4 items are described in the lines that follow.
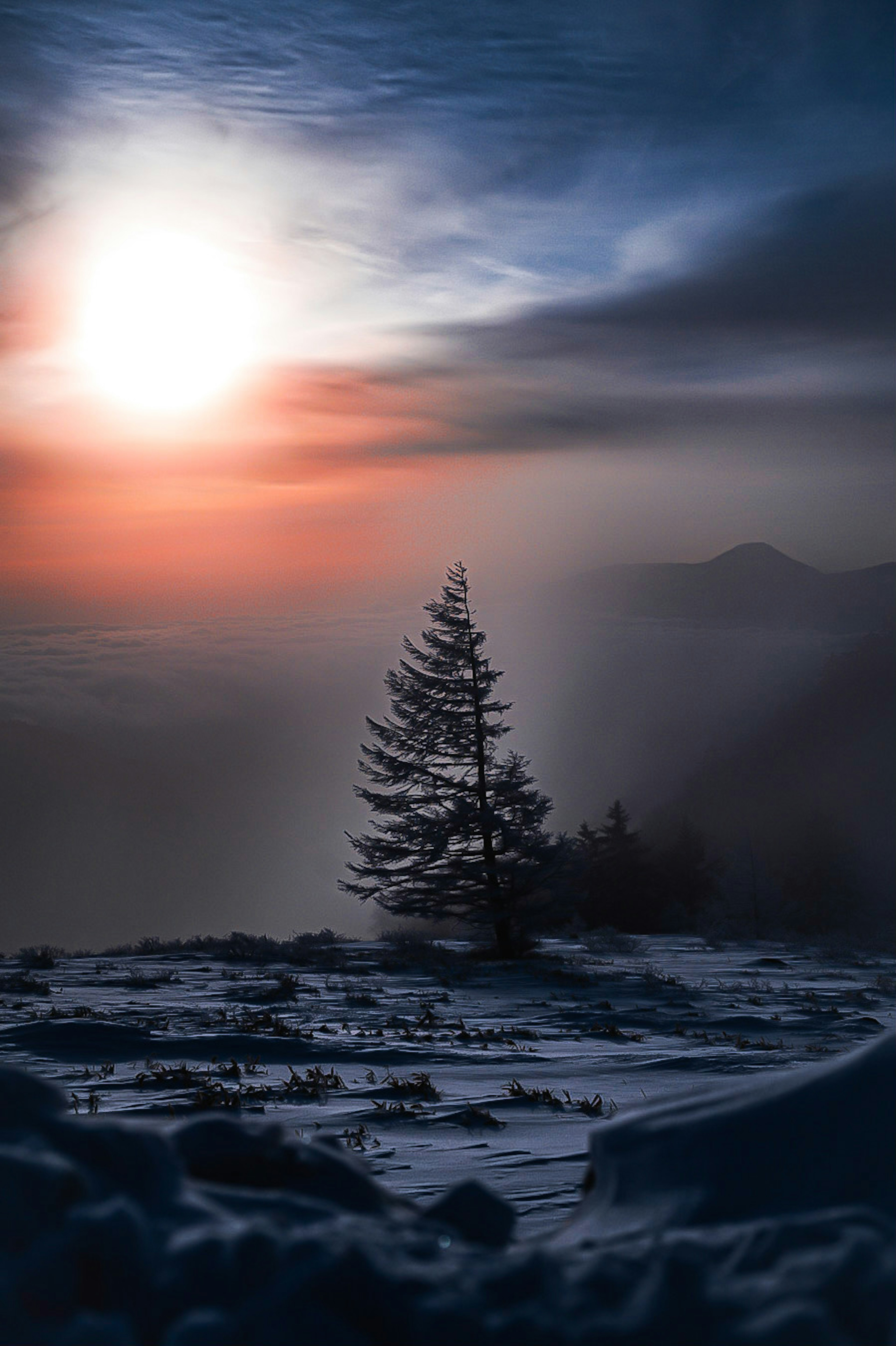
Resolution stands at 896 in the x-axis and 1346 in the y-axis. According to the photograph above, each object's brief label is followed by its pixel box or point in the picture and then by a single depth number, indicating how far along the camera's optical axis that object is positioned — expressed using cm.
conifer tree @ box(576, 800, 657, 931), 4359
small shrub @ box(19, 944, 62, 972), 1466
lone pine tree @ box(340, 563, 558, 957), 2233
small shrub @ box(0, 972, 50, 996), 1105
